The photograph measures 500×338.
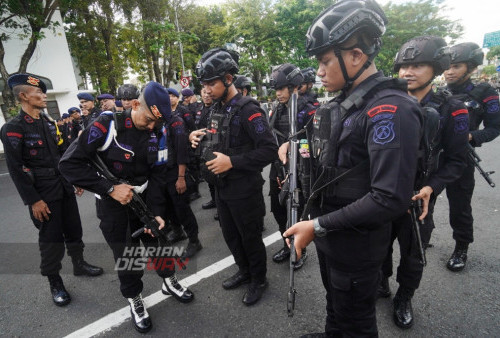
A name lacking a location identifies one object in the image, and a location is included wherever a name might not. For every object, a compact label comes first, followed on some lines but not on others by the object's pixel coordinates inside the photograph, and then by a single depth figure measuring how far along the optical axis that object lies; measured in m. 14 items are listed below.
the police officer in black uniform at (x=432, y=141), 2.04
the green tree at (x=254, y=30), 19.39
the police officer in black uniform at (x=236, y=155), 2.36
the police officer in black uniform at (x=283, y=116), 3.19
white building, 14.09
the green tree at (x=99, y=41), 16.19
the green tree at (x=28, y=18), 10.30
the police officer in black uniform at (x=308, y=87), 3.45
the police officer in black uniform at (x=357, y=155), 1.16
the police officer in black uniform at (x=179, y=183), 3.56
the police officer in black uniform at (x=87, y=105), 5.99
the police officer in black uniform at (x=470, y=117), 2.72
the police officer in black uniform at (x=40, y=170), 2.63
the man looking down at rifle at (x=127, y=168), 2.06
